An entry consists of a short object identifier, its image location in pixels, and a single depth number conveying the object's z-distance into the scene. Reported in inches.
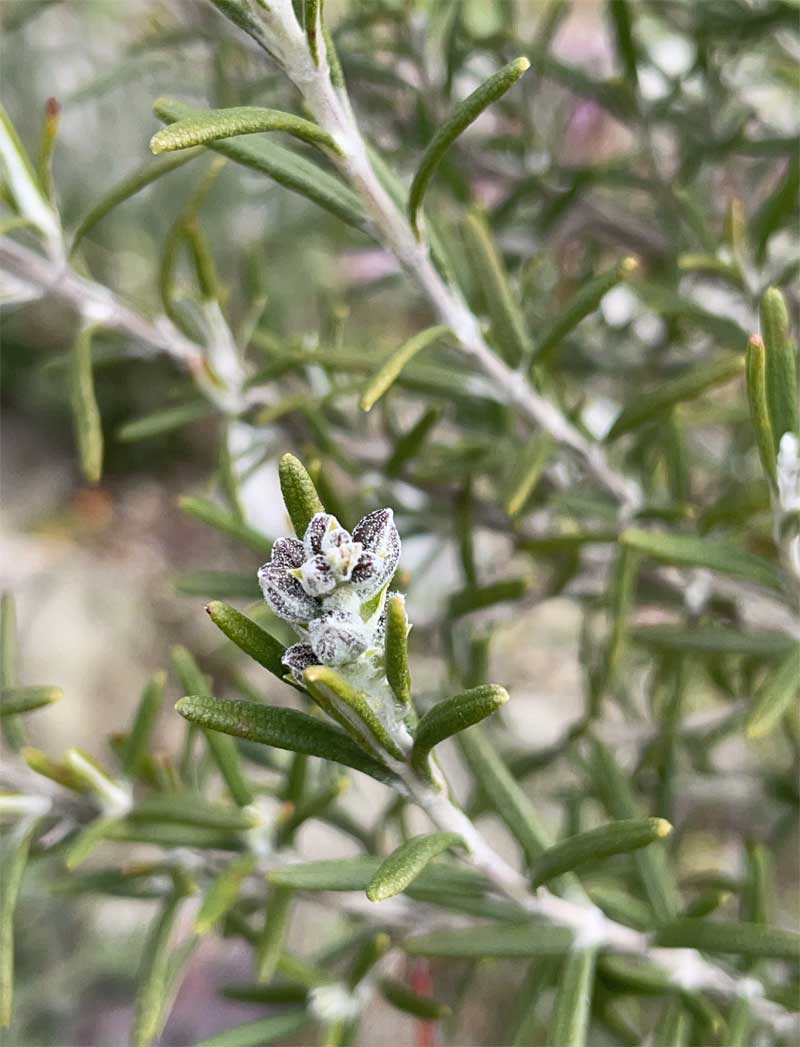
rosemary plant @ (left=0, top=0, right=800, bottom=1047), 6.4
